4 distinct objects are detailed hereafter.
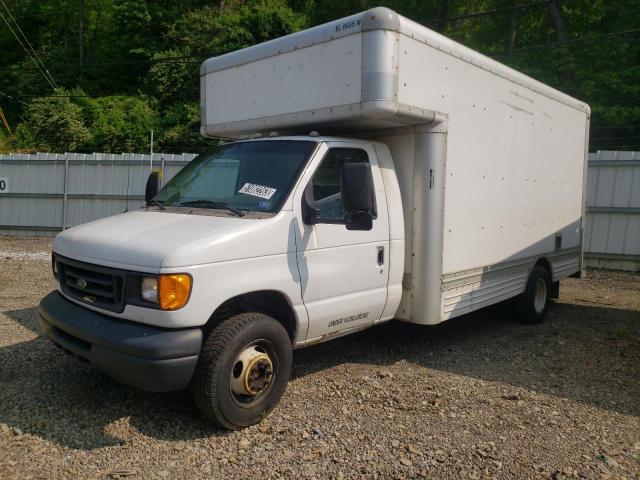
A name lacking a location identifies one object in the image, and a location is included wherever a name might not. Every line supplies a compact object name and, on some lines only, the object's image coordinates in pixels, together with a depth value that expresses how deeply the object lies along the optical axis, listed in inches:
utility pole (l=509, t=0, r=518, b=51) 1027.3
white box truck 140.7
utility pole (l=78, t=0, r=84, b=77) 1451.8
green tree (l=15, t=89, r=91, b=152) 1143.0
